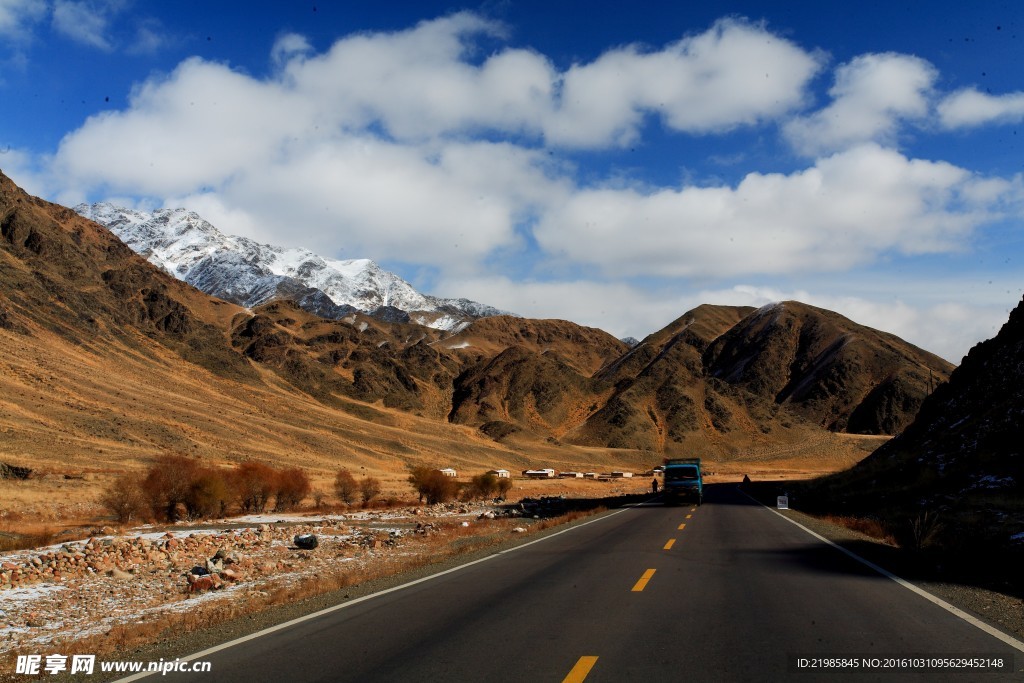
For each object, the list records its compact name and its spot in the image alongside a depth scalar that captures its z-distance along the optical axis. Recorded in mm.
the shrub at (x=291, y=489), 42322
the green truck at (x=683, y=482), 35719
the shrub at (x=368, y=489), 46219
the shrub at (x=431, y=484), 47375
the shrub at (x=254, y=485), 39688
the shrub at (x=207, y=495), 34656
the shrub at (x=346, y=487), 45500
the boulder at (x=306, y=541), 22766
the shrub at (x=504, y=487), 55219
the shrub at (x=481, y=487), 51759
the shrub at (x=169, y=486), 33375
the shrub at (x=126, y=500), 32062
